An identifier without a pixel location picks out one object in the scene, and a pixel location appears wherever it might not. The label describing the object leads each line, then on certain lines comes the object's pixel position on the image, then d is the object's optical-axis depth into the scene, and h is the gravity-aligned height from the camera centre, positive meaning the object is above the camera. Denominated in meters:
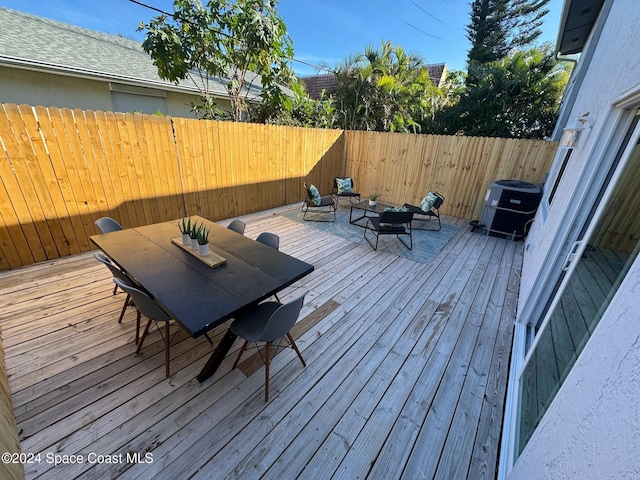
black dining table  1.63 -1.06
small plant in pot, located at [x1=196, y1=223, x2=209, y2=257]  2.16 -0.93
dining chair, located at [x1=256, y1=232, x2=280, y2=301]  2.70 -1.07
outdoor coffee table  5.21 -1.34
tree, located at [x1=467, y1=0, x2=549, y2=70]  12.37 +5.70
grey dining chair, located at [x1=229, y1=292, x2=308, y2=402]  1.68 -1.35
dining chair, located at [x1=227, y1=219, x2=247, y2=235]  3.04 -1.07
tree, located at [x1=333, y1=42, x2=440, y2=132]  8.56 +1.67
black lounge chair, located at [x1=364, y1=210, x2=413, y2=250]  4.13 -1.32
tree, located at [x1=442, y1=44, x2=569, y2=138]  8.47 +1.65
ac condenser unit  4.60 -1.03
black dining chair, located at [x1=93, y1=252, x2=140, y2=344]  1.92 -1.06
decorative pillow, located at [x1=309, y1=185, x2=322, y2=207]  5.34 -1.20
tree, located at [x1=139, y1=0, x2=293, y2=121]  5.50 +1.94
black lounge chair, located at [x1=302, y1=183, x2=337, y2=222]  5.35 -1.31
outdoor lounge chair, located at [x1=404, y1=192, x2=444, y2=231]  5.29 -1.20
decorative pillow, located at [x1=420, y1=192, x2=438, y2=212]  5.31 -1.14
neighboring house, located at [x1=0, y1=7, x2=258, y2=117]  5.20 +1.04
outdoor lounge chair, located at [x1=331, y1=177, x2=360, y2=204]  6.43 -1.18
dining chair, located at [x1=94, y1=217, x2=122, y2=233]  2.69 -1.03
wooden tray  2.12 -1.03
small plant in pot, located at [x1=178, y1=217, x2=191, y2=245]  2.32 -0.92
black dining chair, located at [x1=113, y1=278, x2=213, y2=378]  1.69 -1.16
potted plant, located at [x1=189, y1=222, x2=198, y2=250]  2.26 -0.90
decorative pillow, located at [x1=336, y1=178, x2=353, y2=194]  6.51 -1.12
